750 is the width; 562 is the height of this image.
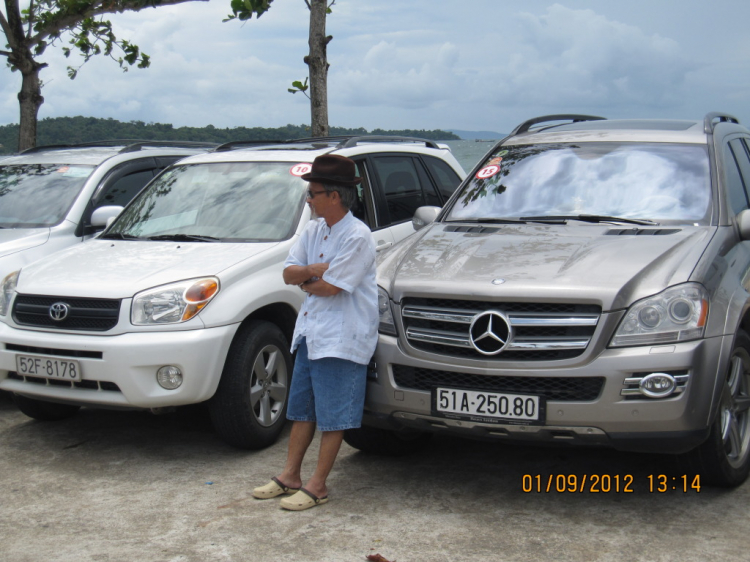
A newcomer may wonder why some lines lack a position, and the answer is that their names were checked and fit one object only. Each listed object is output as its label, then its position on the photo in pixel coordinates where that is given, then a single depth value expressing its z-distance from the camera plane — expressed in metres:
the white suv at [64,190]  6.75
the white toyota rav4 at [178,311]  4.80
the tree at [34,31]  11.90
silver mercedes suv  3.76
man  4.18
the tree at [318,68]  9.98
